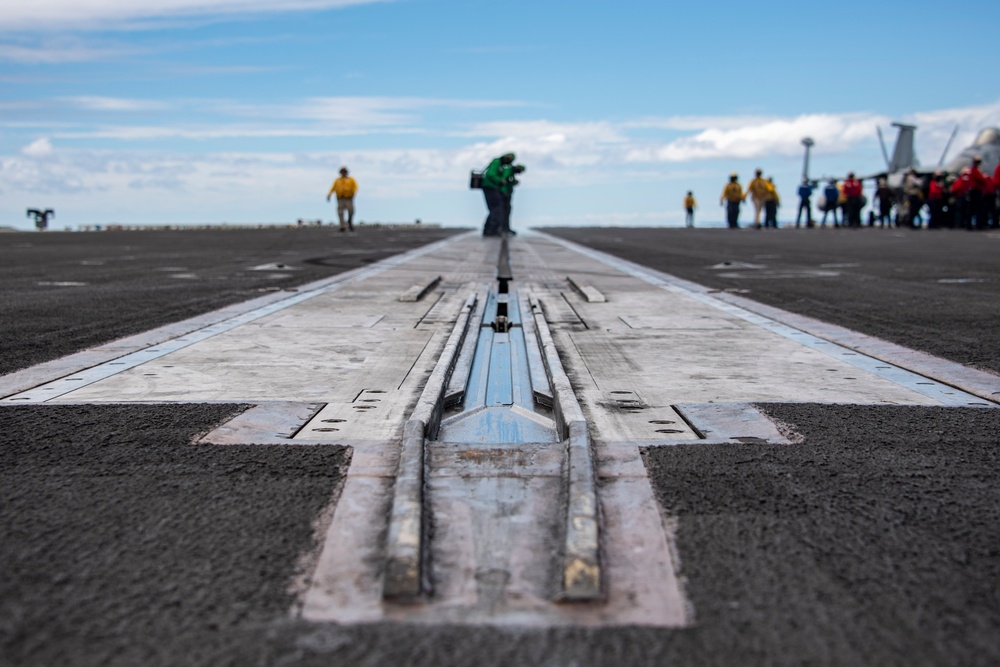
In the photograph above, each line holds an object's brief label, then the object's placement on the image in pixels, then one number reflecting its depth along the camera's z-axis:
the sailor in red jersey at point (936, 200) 42.88
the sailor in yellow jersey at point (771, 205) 44.19
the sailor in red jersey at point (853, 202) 48.34
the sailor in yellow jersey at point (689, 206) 52.28
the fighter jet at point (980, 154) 64.44
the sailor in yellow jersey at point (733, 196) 42.88
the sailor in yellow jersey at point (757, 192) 43.03
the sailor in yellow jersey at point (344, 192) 33.88
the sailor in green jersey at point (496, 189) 27.00
